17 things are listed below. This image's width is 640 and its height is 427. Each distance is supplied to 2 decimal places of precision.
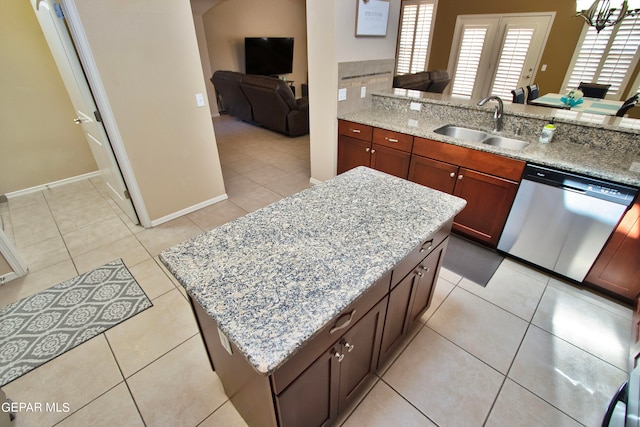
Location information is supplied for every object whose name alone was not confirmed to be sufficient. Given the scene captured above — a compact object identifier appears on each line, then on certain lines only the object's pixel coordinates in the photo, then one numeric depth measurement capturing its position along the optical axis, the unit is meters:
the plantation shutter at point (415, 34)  6.36
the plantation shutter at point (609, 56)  4.55
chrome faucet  2.29
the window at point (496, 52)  5.39
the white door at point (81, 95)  2.12
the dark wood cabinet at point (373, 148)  2.65
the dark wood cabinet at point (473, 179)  2.12
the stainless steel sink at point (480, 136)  2.35
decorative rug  1.67
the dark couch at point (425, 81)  4.33
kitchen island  0.84
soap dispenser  2.15
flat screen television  6.93
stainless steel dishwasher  1.76
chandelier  3.29
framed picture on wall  2.64
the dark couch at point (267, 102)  4.84
